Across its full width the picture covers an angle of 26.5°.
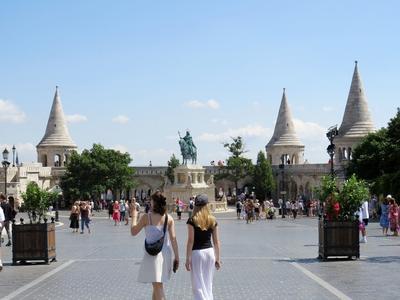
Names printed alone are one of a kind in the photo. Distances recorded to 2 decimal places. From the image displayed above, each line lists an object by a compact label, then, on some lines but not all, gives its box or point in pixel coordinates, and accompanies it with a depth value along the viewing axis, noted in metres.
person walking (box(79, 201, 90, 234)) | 35.94
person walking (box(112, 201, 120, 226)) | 46.53
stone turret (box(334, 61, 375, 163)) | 89.69
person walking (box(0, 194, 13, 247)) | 24.62
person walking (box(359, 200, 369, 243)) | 25.50
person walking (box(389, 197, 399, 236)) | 30.09
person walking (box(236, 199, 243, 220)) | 56.09
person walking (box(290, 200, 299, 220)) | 54.84
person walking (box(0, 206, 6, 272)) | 19.29
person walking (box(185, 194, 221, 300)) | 10.84
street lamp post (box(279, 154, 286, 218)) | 57.05
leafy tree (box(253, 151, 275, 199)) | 97.81
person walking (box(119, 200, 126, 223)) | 51.31
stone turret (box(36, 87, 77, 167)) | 108.62
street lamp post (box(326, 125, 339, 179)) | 42.31
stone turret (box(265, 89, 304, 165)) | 110.75
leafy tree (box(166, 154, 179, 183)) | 107.89
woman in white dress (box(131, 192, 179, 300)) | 11.01
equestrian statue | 78.50
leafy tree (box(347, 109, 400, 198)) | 52.62
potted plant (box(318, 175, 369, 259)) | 18.97
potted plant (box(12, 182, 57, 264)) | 18.88
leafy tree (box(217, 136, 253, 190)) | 103.06
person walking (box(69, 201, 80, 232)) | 36.00
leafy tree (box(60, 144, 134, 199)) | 91.62
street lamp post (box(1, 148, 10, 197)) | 51.44
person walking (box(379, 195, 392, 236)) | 31.12
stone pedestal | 73.31
